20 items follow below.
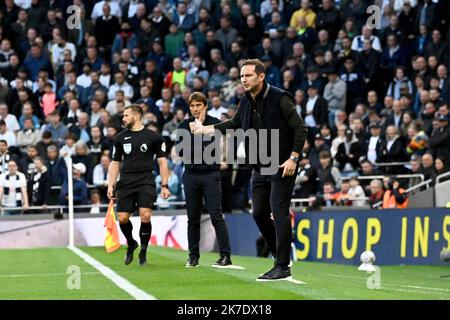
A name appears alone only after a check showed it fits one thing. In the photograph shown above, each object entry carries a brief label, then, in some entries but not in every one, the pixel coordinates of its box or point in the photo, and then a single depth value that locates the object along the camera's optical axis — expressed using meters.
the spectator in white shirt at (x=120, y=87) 29.30
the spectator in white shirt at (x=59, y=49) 31.50
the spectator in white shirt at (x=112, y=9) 32.30
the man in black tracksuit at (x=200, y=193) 15.30
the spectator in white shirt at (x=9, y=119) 28.69
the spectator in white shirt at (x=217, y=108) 26.59
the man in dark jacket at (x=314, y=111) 25.98
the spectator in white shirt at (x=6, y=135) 27.62
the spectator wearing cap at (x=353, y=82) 26.56
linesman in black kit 15.68
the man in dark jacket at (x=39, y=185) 26.52
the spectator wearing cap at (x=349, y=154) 24.52
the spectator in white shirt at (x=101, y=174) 26.70
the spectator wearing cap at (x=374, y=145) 24.09
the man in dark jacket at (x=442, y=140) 22.75
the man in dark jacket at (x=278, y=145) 12.09
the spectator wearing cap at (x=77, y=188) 26.66
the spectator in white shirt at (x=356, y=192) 23.52
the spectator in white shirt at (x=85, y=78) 30.16
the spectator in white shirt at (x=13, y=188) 26.06
